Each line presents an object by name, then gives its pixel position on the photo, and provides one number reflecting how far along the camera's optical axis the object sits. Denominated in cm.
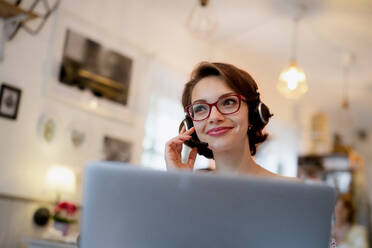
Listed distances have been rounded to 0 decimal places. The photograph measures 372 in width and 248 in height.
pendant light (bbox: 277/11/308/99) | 455
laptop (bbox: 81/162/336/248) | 71
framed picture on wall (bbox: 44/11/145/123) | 403
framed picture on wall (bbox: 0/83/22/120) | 354
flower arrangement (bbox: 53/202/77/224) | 352
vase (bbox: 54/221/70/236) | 351
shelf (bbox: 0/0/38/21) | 343
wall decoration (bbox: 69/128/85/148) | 407
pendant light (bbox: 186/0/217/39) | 488
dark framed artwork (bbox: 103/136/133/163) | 443
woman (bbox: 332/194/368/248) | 573
